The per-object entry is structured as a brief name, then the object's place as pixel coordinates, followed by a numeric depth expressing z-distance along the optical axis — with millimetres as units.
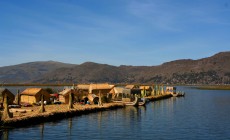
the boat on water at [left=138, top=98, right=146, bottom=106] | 69238
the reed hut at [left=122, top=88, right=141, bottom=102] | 79575
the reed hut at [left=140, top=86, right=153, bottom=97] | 92512
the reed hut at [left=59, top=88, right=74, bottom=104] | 61897
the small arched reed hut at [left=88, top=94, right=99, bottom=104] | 64625
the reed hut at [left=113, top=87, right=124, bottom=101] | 79625
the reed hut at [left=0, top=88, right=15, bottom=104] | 53828
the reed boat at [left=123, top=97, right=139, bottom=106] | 67688
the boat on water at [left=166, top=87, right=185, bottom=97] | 113531
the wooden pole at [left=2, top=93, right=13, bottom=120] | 38259
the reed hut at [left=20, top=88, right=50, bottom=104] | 59625
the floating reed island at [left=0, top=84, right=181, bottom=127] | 39584
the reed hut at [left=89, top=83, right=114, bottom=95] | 72919
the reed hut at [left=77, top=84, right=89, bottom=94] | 74200
